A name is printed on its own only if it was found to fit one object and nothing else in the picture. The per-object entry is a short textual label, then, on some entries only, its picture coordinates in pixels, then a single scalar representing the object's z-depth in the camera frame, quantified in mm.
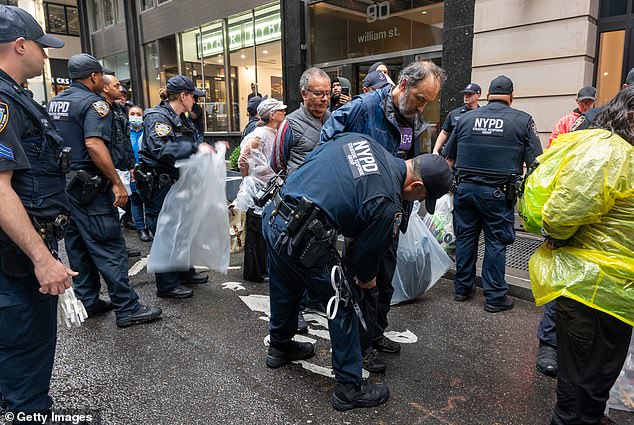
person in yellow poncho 1808
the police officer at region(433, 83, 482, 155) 5750
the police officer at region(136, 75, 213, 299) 3934
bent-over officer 2122
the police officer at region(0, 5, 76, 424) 1891
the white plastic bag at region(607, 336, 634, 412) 2482
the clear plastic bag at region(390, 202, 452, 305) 3941
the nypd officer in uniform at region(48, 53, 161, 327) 3400
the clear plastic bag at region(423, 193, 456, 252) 4895
